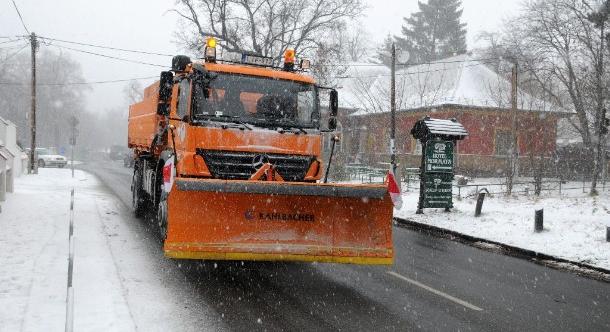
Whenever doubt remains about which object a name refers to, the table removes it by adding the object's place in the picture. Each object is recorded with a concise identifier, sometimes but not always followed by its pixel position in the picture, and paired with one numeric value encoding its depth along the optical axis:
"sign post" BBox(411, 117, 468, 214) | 14.88
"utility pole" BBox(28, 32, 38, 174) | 29.33
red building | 32.91
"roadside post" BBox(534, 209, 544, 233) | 11.67
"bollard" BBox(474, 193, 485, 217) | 14.09
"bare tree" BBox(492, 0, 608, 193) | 30.23
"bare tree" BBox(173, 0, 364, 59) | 37.84
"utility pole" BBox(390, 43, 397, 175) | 21.28
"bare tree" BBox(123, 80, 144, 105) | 87.50
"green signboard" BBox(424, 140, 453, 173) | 14.87
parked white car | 42.97
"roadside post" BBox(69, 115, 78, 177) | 28.72
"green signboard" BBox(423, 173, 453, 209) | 14.92
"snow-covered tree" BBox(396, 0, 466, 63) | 71.06
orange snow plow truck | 6.57
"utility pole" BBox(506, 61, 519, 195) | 23.88
